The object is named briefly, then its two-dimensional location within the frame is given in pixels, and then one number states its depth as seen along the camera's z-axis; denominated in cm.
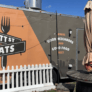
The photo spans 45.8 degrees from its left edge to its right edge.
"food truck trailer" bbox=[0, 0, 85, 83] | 492
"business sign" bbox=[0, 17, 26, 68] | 479
